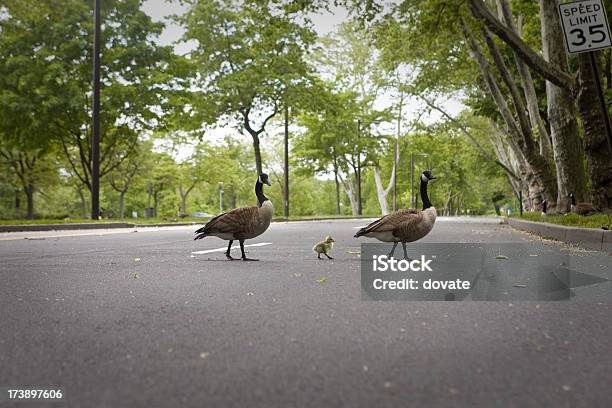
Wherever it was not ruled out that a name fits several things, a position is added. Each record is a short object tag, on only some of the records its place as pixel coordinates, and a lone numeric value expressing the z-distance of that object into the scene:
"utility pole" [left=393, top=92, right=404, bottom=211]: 47.63
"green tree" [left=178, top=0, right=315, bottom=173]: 30.39
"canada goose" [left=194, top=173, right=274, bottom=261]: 6.39
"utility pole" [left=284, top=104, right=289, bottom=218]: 35.59
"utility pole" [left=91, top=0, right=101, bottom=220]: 21.16
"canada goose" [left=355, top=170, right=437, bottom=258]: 6.03
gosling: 7.30
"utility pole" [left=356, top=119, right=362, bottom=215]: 47.88
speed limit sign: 8.69
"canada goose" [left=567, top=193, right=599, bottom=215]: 13.87
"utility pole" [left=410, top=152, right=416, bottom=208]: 62.44
